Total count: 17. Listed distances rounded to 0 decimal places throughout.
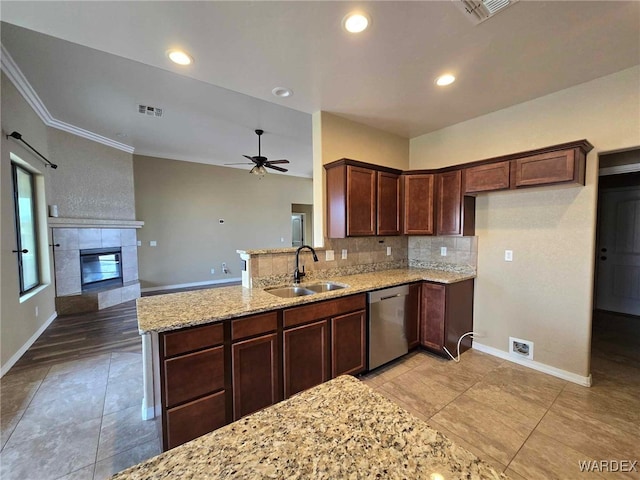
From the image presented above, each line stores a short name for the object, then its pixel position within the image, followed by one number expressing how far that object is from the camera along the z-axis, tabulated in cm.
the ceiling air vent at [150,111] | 355
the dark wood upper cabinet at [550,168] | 225
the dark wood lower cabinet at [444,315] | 285
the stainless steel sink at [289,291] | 259
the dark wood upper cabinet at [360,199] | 283
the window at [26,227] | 322
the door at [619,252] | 414
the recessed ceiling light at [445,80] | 227
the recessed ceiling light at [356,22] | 161
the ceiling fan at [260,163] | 454
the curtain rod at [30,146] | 290
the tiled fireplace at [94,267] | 432
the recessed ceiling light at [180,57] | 192
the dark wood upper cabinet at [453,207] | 300
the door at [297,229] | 918
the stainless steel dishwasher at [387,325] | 260
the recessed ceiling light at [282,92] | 246
